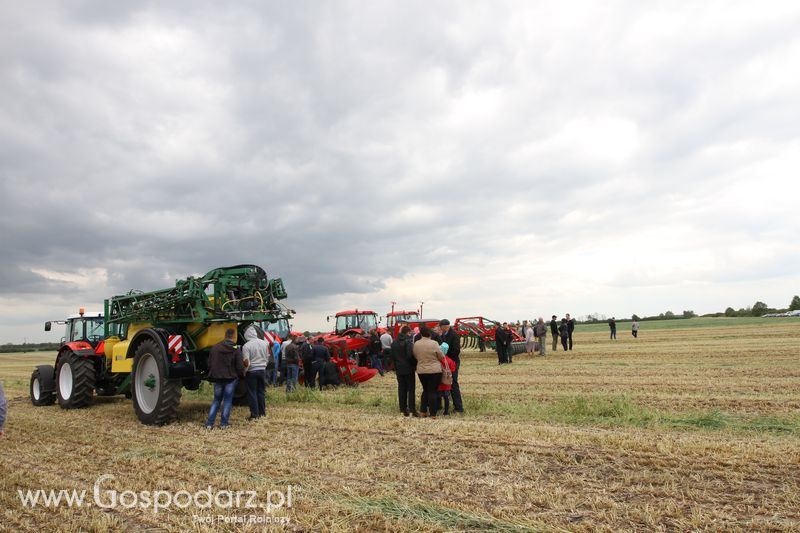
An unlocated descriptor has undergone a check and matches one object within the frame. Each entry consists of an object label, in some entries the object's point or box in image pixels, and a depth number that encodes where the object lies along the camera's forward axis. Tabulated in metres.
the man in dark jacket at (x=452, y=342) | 9.29
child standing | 8.87
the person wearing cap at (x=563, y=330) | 23.44
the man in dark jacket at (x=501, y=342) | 18.50
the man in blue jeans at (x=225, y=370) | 8.41
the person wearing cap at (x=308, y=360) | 13.45
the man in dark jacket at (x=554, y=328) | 23.11
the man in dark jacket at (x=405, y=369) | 9.13
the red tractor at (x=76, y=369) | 10.80
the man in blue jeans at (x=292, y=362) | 12.80
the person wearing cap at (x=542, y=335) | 21.42
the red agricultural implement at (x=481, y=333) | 21.94
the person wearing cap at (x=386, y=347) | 17.23
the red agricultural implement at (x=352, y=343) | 14.05
